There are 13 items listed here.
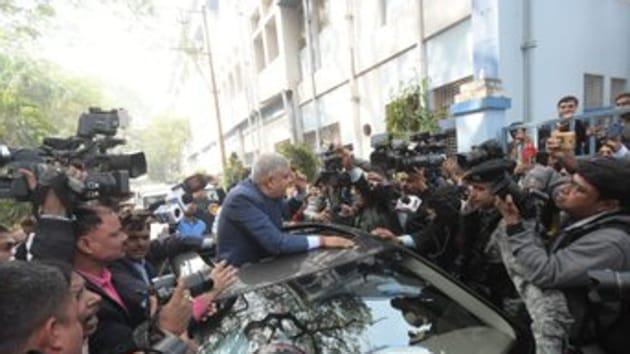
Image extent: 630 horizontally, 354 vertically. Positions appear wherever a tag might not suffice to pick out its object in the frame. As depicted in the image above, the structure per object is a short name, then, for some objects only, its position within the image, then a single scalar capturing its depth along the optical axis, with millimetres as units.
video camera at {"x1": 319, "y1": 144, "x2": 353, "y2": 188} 3539
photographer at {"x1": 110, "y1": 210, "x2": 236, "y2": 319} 1811
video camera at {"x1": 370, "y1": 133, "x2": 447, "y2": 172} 3012
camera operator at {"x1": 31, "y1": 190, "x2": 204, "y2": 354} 1559
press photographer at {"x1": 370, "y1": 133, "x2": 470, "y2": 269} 2758
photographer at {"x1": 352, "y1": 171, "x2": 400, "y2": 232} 3383
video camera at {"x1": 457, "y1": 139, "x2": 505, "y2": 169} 2270
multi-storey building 5395
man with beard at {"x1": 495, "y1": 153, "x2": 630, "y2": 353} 1670
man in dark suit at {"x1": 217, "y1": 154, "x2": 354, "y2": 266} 2410
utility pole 19278
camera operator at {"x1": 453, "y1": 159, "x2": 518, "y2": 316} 2303
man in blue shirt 4707
